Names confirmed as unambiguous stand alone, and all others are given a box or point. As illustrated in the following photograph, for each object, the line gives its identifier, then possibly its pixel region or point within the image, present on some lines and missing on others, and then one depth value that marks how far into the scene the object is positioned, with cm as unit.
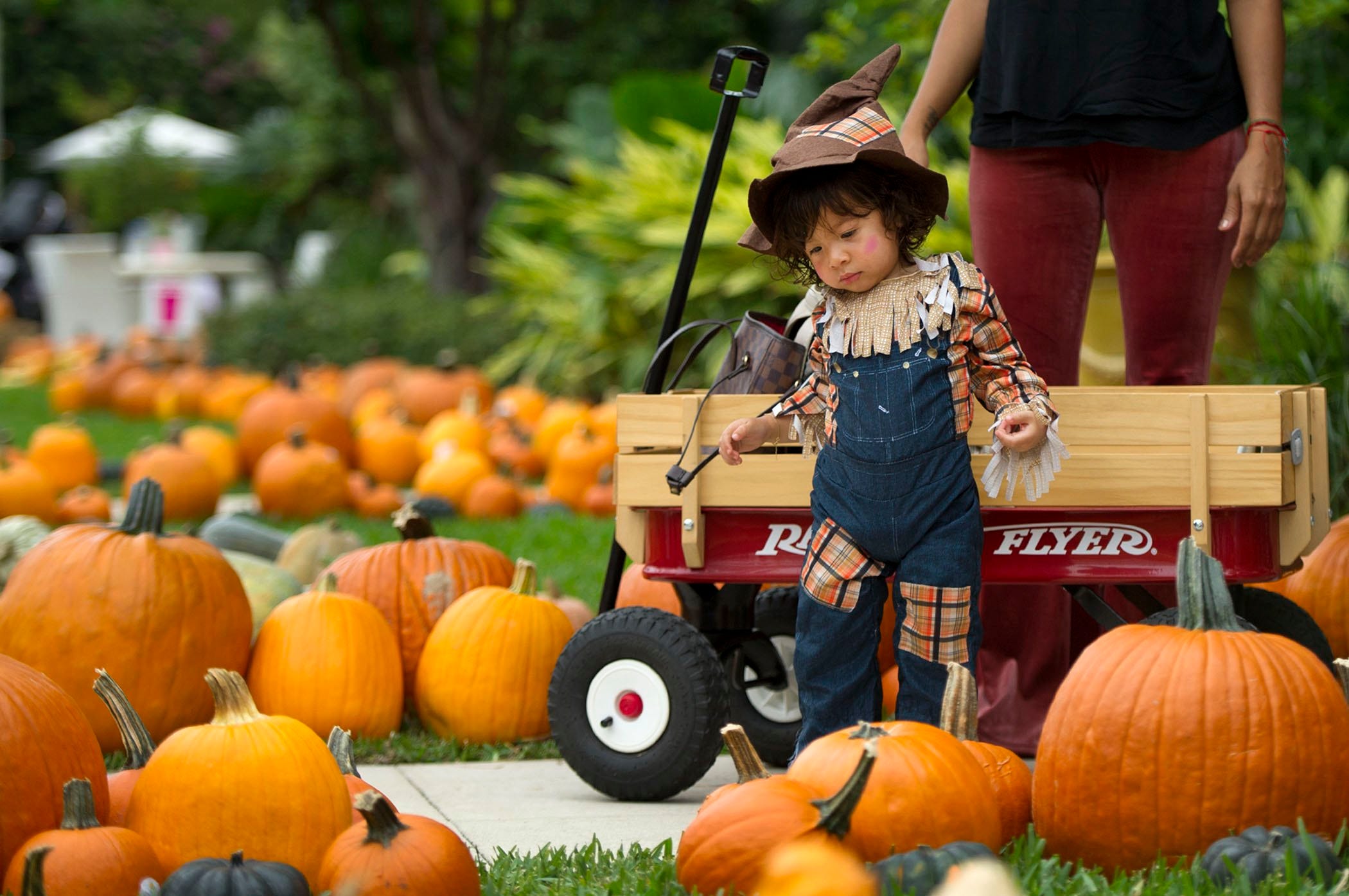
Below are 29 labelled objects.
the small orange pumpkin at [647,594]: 798
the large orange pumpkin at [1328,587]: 740
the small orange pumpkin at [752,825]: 435
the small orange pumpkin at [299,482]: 1405
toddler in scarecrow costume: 550
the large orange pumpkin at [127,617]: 679
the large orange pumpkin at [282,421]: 1645
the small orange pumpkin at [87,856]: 440
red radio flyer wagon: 575
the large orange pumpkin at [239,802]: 489
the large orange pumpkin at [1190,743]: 475
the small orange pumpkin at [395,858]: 437
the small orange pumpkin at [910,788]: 447
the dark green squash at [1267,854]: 435
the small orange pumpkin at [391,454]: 1633
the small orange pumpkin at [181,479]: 1408
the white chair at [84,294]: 3809
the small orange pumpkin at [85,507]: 1309
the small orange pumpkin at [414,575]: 796
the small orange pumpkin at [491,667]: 732
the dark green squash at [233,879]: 420
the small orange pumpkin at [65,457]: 1608
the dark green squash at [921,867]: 406
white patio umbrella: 4225
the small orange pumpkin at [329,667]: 720
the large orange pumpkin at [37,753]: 482
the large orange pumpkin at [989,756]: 505
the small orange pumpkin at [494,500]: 1413
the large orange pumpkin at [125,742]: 520
